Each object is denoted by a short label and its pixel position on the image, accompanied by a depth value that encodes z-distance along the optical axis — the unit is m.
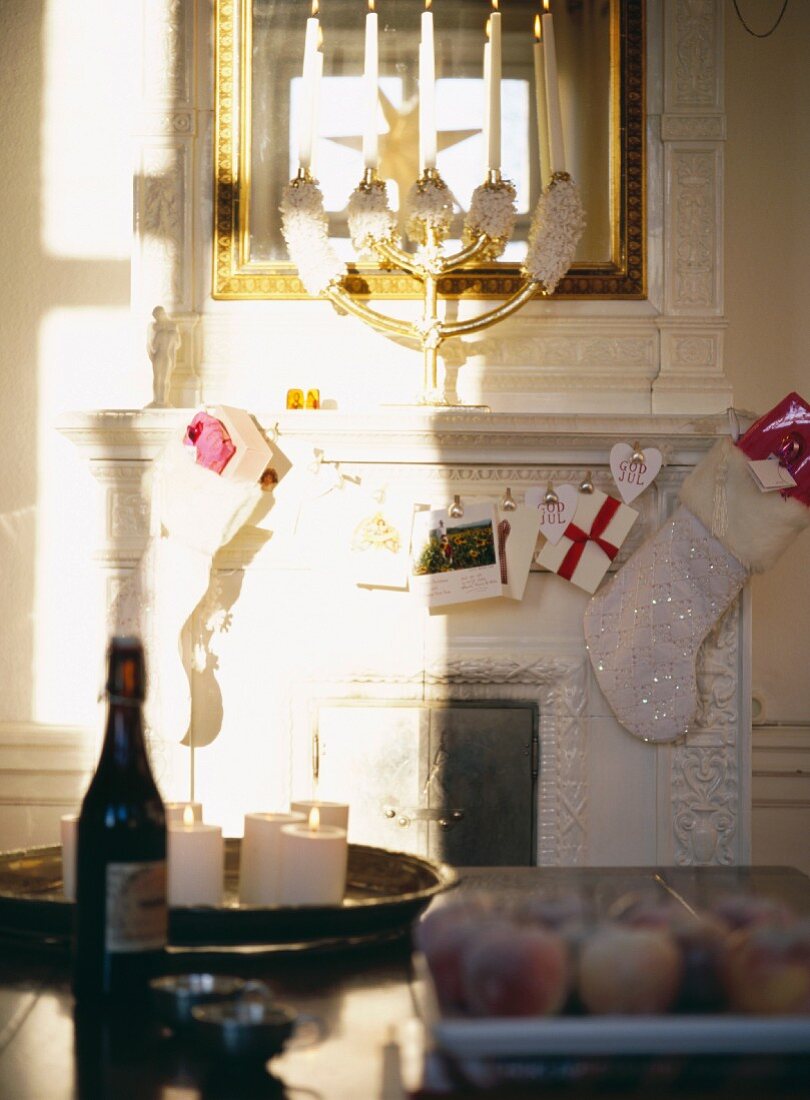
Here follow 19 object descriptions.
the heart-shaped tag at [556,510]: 2.70
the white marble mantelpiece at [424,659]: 2.73
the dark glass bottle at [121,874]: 0.94
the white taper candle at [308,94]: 2.74
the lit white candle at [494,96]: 2.71
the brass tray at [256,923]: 1.04
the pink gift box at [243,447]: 2.65
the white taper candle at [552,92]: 2.73
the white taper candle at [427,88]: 2.70
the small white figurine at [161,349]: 2.78
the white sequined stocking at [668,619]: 2.69
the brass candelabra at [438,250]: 2.76
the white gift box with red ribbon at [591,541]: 2.71
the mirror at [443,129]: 2.88
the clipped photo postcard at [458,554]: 2.69
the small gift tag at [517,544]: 2.71
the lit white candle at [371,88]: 2.73
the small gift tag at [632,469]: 2.68
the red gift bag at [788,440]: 2.62
